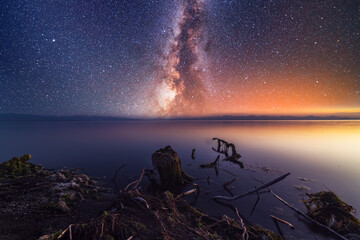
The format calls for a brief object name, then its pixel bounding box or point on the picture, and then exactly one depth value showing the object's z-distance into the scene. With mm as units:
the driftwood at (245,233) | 4468
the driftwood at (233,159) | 15797
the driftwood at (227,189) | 9544
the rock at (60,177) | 9198
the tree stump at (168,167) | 9180
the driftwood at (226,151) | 16481
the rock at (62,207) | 6242
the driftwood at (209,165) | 14539
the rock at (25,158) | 11836
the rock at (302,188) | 10117
